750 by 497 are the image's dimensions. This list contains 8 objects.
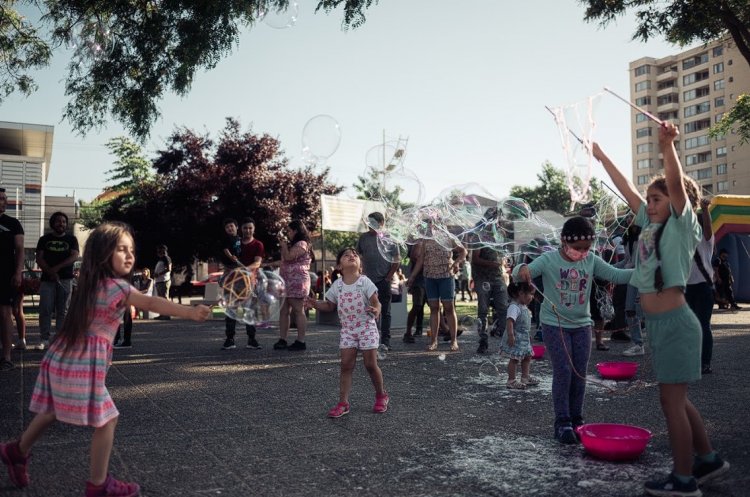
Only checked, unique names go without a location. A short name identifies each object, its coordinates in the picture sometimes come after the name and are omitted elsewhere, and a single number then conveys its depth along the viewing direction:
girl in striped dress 3.28
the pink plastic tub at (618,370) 6.82
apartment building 83.44
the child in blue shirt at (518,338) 6.69
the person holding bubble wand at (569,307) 4.67
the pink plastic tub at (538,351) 8.67
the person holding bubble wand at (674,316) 3.38
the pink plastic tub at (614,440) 3.93
